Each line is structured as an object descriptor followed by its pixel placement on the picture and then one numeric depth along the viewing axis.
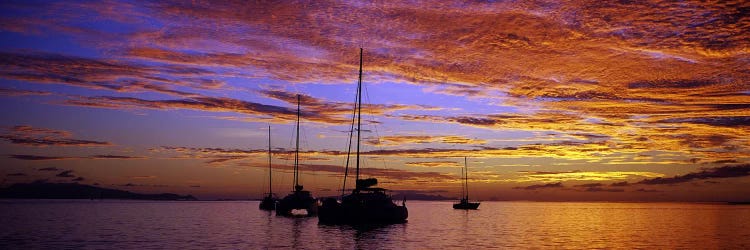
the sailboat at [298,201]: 100.00
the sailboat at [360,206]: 68.88
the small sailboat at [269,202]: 148.00
